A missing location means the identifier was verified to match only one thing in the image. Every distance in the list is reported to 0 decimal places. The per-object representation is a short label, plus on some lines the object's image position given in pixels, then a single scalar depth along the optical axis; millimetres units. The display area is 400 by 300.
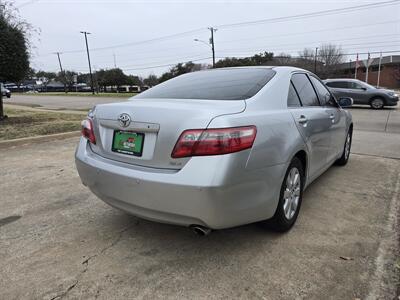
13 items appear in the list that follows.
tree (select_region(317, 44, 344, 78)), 58188
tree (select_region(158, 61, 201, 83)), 69062
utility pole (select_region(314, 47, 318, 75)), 55806
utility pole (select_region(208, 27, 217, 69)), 39950
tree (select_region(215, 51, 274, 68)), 58938
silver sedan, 2207
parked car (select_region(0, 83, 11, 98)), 34294
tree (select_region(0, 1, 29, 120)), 9477
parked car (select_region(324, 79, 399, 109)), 16172
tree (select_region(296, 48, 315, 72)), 57175
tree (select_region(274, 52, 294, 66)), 58884
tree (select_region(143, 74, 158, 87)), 88312
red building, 59781
